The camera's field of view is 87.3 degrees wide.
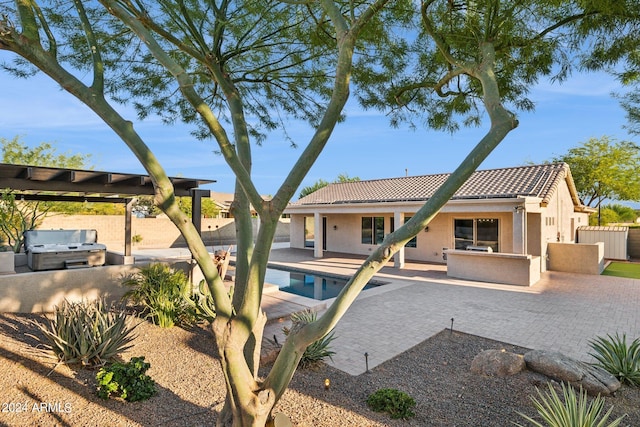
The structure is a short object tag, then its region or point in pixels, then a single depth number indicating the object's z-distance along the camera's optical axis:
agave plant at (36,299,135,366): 4.68
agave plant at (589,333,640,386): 4.74
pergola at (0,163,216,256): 7.99
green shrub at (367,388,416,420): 4.00
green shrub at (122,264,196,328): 6.71
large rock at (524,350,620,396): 4.50
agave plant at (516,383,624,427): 3.21
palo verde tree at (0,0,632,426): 2.92
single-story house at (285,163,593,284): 13.33
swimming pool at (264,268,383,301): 12.66
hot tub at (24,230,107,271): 10.38
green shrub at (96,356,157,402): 4.03
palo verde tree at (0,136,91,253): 15.82
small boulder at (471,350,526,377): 5.05
